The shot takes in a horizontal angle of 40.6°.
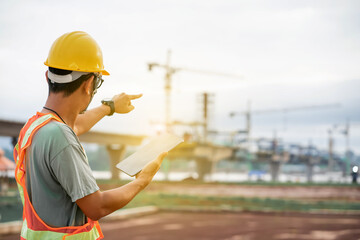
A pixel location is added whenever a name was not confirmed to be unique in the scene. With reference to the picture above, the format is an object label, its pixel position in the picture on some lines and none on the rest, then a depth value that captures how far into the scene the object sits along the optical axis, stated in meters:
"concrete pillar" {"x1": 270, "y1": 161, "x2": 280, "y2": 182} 100.00
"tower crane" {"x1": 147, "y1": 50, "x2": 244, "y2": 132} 87.59
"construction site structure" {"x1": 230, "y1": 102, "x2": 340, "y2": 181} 99.56
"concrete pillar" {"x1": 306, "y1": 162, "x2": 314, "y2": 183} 107.40
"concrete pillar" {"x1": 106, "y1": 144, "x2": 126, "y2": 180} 69.06
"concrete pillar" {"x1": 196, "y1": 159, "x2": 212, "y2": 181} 82.12
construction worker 2.21
